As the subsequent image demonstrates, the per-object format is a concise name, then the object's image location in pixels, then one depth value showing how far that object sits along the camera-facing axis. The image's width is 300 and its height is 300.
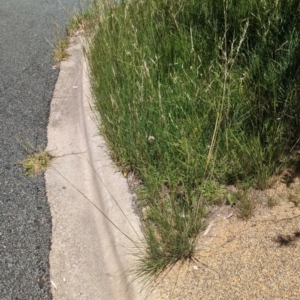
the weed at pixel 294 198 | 2.25
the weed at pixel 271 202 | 2.26
